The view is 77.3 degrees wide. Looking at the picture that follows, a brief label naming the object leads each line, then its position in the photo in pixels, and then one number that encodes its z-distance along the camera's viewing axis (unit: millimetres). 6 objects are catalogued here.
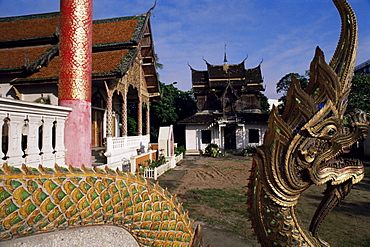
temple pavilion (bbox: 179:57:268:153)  21875
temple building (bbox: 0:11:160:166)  8883
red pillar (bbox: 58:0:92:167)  3818
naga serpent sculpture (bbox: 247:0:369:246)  1697
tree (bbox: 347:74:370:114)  15612
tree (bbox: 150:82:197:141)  23562
